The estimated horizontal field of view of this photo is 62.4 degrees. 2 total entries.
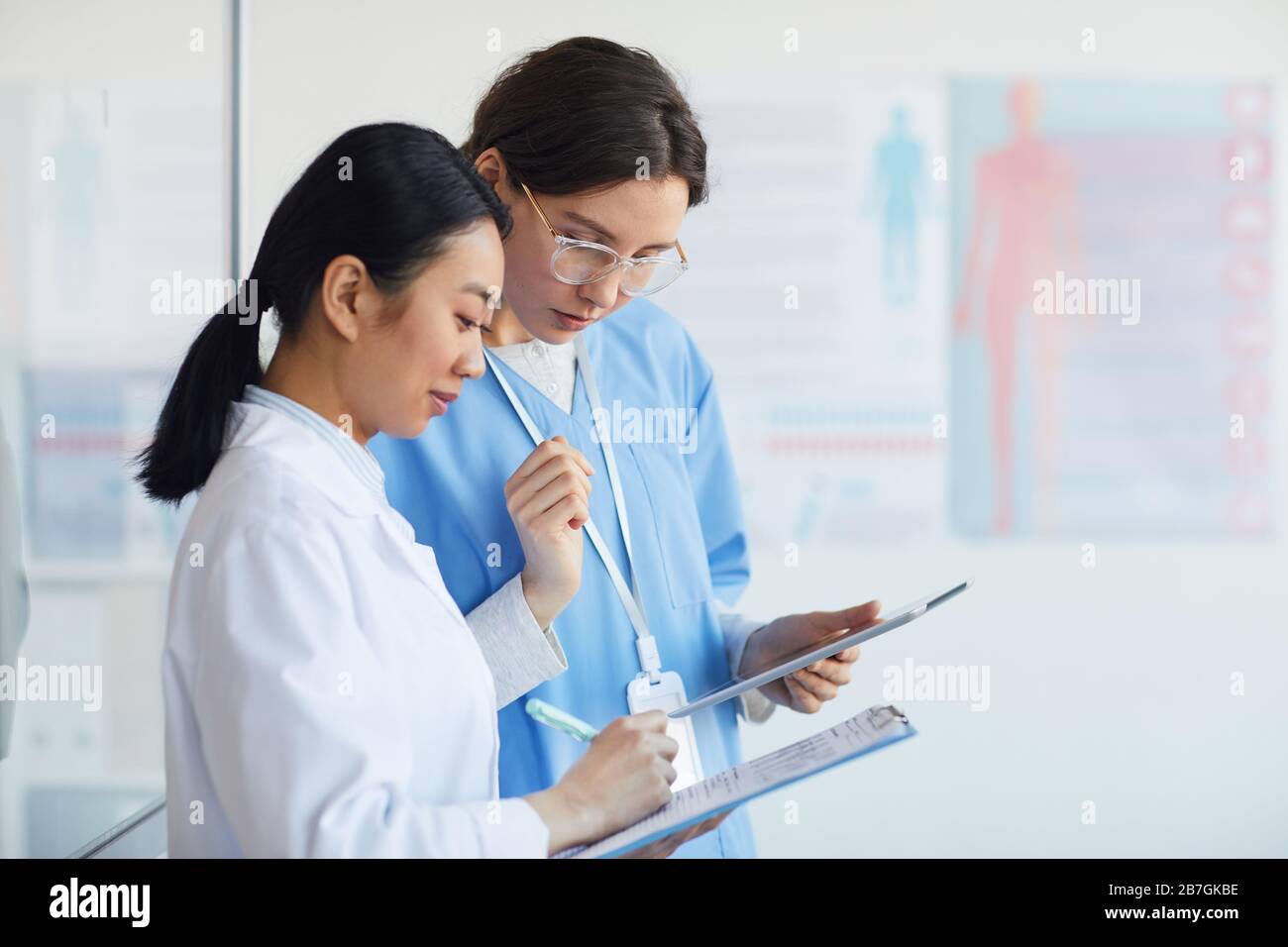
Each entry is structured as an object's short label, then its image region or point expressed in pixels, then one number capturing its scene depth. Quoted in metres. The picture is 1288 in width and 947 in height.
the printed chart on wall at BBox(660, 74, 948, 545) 2.65
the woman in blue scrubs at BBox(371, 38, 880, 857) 1.21
